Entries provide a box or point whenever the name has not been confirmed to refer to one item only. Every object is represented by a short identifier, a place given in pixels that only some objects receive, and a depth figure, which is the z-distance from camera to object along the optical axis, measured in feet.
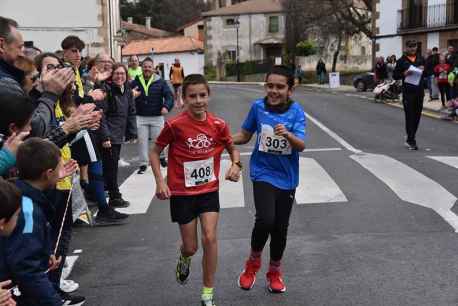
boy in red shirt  15.42
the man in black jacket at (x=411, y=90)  38.91
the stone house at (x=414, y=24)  121.39
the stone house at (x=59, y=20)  107.45
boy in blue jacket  10.53
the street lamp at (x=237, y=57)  209.43
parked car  113.19
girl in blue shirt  16.28
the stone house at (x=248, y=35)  241.96
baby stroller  83.61
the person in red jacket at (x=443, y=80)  66.33
